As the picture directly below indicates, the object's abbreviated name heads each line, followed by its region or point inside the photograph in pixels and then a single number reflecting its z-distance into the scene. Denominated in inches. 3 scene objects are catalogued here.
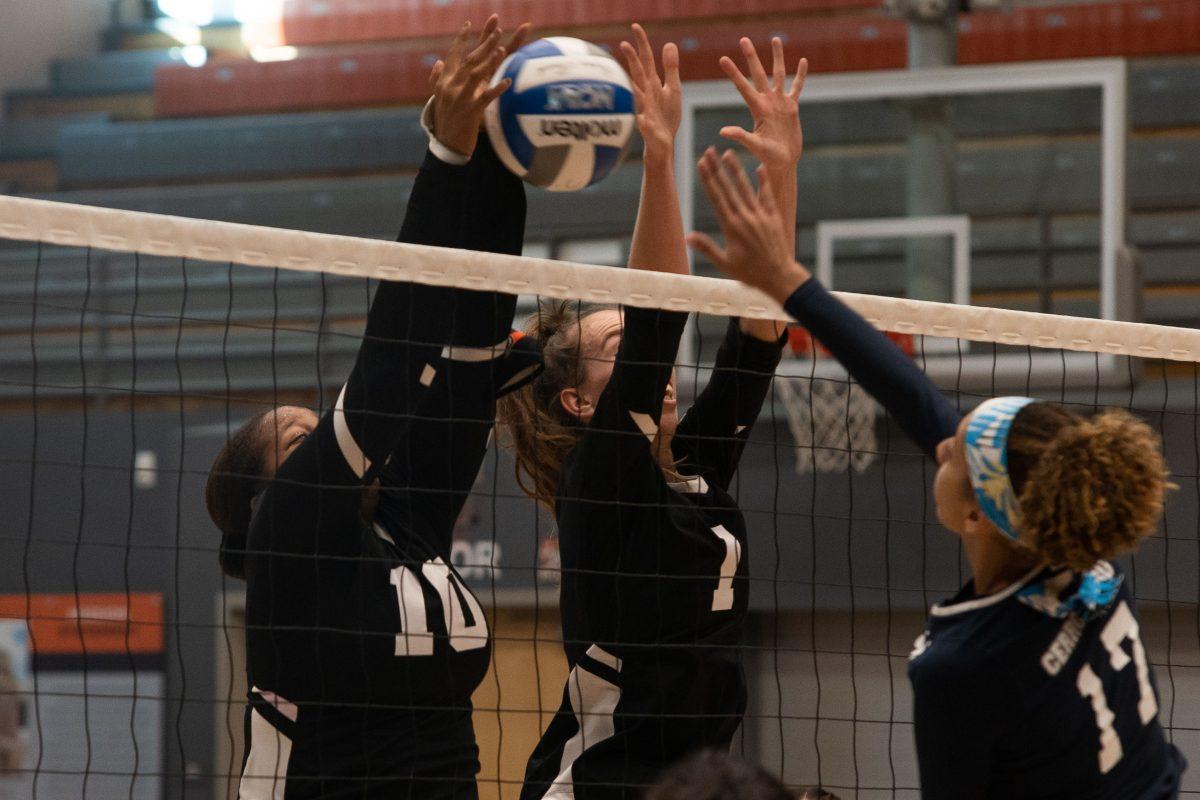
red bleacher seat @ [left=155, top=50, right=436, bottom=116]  847.7
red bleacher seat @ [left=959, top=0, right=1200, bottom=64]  716.7
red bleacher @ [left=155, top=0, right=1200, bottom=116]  719.1
